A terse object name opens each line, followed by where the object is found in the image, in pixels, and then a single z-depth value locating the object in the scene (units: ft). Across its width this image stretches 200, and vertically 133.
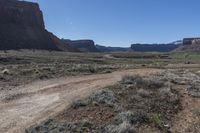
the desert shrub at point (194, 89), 25.25
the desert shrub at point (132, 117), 16.50
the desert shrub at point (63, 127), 15.06
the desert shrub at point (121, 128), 15.06
